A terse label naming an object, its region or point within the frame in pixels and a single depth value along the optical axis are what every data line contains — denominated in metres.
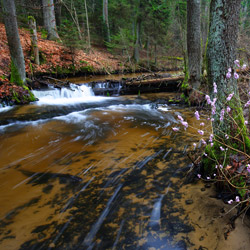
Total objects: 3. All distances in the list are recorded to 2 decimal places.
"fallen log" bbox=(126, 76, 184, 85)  10.68
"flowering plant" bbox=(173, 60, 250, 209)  2.31
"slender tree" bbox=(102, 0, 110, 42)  21.96
